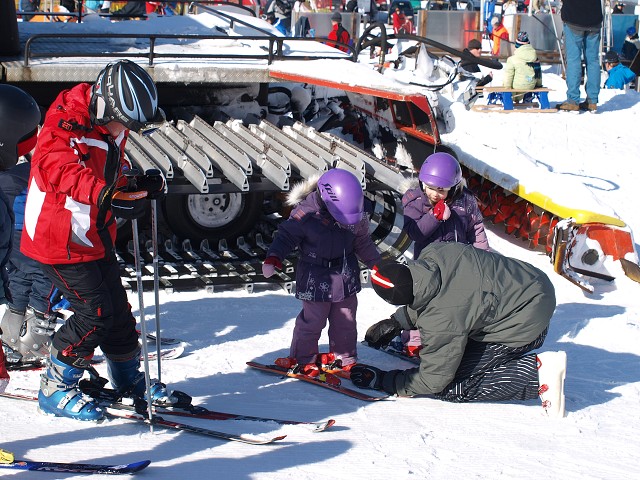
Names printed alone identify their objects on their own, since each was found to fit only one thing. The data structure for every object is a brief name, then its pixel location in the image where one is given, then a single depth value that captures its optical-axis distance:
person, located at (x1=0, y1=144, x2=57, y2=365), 5.61
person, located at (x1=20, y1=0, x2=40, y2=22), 16.62
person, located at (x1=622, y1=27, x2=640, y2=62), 18.23
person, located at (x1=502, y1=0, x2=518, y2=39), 20.28
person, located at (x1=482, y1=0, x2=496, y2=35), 21.87
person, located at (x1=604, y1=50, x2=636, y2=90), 15.12
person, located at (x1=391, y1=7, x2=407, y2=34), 21.86
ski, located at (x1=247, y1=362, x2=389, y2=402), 5.32
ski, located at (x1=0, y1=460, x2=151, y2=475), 3.89
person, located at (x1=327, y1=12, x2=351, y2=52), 18.23
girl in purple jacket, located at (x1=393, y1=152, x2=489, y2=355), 6.14
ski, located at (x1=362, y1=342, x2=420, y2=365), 6.08
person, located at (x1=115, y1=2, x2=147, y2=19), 11.50
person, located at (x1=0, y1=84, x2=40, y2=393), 3.58
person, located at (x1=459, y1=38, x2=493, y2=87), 11.17
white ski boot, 5.08
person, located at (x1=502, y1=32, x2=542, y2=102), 12.94
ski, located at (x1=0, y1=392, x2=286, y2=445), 4.45
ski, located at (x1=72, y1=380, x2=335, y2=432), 4.75
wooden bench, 12.70
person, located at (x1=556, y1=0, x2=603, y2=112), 12.47
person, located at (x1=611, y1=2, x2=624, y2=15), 20.79
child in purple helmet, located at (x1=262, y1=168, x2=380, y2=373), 5.52
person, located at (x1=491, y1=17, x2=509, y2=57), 19.28
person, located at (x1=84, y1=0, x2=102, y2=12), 16.45
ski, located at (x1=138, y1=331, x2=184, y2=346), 6.03
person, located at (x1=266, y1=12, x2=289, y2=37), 21.20
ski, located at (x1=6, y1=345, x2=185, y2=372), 5.50
